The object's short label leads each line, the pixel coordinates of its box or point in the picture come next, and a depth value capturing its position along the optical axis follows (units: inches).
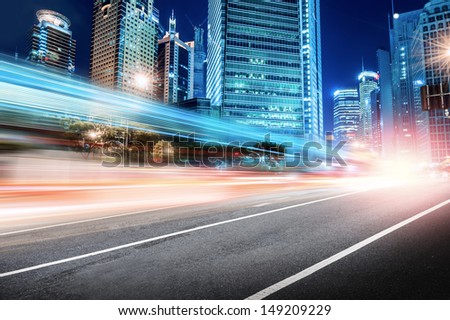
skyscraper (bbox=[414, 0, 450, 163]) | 4284.0
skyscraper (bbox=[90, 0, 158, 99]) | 6766.7
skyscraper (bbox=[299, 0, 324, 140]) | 6658.5
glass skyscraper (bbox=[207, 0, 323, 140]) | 4707.7
